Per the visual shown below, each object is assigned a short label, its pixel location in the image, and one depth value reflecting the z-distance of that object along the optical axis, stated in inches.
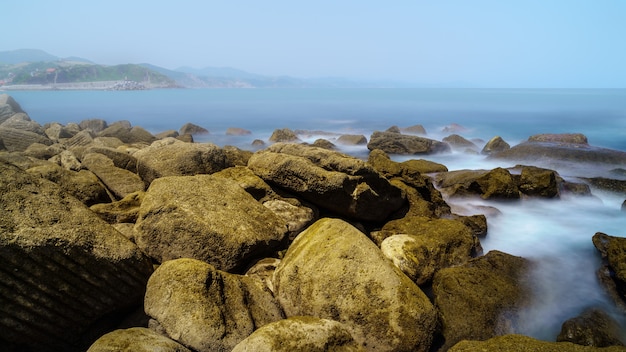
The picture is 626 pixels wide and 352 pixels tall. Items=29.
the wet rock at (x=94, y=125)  1054.7
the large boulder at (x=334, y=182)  277.5
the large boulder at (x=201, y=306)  153.9
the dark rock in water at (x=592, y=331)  199.5
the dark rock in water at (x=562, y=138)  838.2
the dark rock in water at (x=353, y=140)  984.6
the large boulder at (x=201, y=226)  211.9
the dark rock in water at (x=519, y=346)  151.8
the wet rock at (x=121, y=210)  245.6
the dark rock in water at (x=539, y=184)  430.6
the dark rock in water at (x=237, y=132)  1310.3
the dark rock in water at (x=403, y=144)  812.6
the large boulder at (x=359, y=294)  178.2
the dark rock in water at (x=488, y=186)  411.2
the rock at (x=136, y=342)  132.7
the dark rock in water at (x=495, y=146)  848.8
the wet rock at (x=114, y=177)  301.3
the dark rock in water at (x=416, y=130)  1304.1
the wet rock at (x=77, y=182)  270.1
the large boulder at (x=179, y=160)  297.7
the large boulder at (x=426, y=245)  239.5
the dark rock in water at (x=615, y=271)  239.1
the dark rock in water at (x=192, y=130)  1200.5
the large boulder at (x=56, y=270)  145.4
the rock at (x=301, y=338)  138.2
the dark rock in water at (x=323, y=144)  800.3
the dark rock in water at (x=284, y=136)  1033.5
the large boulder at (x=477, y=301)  198.8
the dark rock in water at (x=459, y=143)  915.4
